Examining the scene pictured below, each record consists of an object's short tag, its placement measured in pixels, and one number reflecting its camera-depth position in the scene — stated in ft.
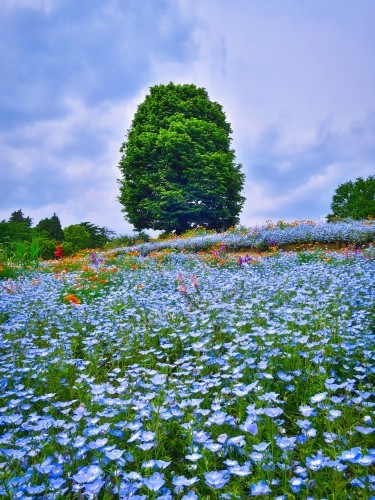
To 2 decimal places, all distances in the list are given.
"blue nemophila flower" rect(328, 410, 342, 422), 7.99
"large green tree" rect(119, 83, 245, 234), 82.28
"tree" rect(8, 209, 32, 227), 113.73
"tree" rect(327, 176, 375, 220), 88.17
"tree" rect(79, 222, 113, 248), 100.43
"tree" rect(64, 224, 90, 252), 91.09
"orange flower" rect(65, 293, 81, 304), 17.66
